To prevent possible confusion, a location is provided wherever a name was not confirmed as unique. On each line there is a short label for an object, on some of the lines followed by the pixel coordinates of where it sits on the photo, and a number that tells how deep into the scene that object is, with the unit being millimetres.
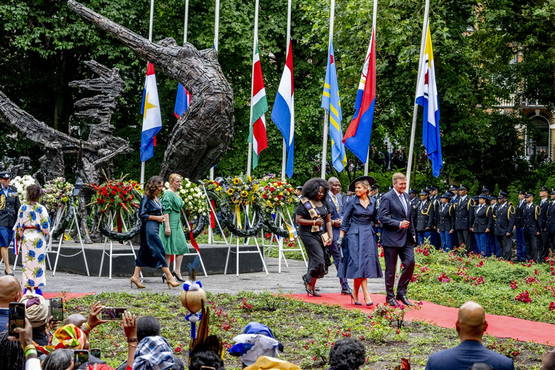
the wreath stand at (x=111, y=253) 15461
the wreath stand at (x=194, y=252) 15969
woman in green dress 14375
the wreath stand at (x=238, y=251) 16788
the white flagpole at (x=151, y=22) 23156
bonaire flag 17062
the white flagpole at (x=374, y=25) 18156
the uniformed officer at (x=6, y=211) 16125
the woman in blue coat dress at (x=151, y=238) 13984
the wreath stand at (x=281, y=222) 17703
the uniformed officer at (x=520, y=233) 25297
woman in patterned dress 13000
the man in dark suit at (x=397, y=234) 12586
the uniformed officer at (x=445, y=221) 27062
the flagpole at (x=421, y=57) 16719
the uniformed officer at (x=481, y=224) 25781
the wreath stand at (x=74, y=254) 16109
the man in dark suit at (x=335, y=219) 14227
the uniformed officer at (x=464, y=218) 26422
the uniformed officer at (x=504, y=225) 25078
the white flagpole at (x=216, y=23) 20831
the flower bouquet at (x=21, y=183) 17547
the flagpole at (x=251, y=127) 20297
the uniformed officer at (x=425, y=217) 27844
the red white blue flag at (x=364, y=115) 17844
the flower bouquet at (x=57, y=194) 17516
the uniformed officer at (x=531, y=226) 24828
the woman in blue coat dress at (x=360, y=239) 12781
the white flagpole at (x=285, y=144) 21614
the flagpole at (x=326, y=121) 19711
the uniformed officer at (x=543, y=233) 24566
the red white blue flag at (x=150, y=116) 21469
